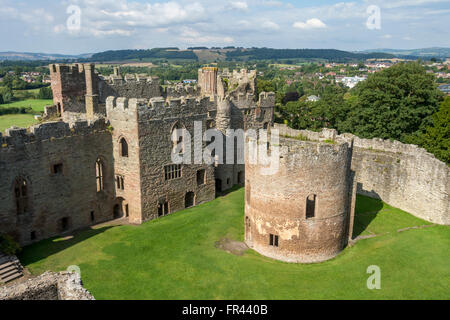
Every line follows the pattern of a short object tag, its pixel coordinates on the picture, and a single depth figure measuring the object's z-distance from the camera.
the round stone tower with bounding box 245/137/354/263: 21.81
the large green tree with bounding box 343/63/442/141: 41.22
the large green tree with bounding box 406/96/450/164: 35.09
